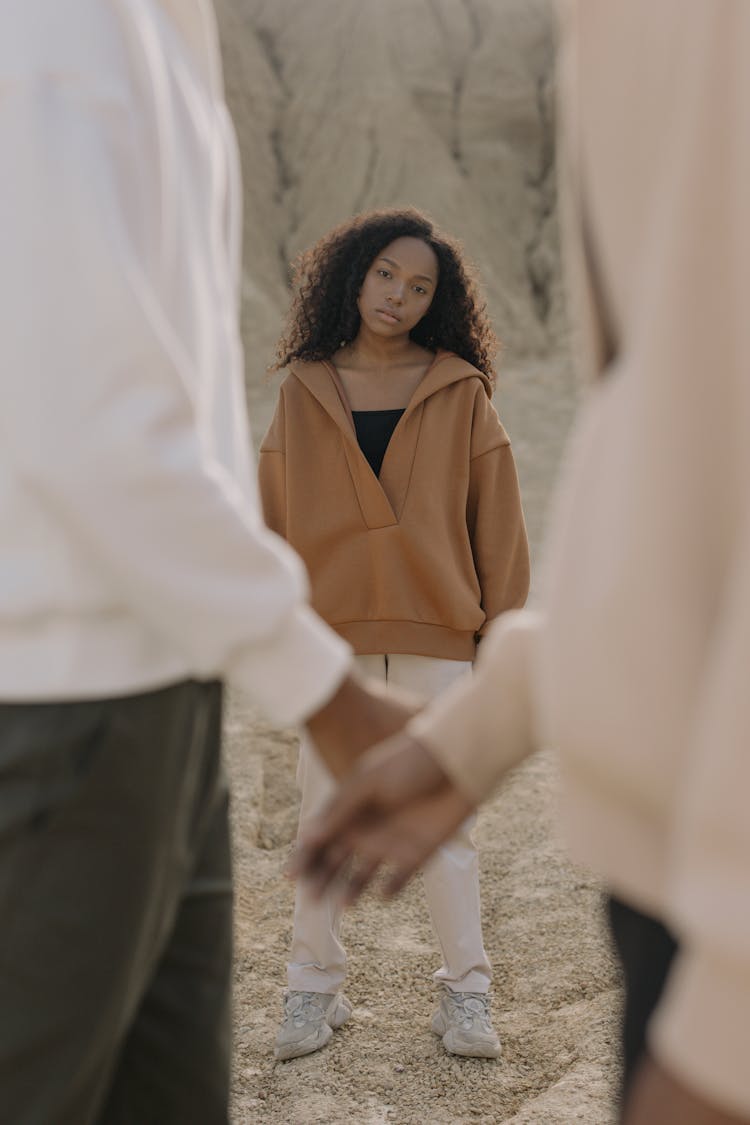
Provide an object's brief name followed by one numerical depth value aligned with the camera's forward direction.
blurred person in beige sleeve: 0.63
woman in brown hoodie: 2.62
